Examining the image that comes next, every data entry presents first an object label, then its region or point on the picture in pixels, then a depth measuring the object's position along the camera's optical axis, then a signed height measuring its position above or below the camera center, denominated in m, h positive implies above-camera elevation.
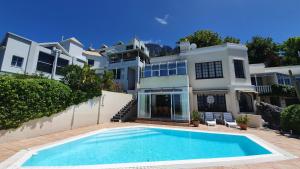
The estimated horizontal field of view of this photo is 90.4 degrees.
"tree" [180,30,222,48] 42.62 +20.22
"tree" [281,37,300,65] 42.84 +17.52
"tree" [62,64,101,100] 15.88 +2.92
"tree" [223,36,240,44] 44.63 +20.84
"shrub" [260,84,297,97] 22.78 +2.84
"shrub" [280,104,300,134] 12.95 -0.80
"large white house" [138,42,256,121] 20.16 +3.41
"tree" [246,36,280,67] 43.71 +17.65
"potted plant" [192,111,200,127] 17.64 -1.27
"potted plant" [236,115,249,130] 15.76 -1.37
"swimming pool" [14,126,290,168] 7.65 -2.71
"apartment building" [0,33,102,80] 25.28 +9.48
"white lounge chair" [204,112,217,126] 18.92 -1.26
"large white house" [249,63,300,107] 24.11 +5.21
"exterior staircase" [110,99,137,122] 20.94 -0.85
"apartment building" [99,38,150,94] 31.57 +9.06
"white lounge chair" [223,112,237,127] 17.88 -1.31
